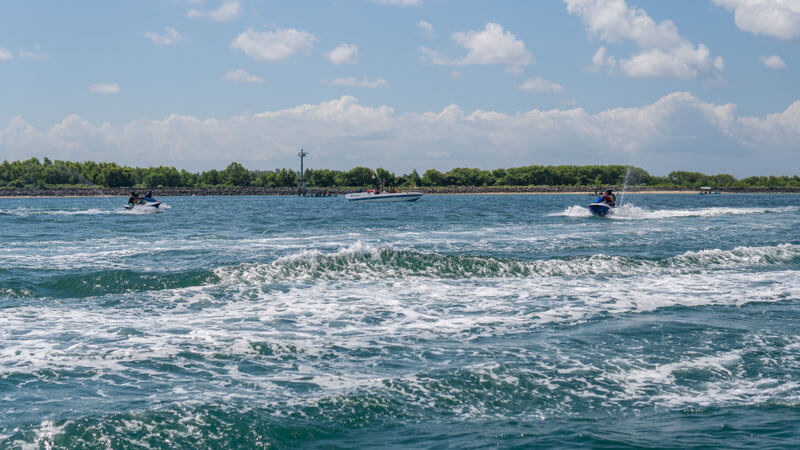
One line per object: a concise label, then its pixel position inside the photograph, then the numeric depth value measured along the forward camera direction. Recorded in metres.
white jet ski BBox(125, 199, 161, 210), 62.38
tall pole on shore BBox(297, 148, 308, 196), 174.88
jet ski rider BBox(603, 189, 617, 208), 56.31
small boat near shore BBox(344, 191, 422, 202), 108.62
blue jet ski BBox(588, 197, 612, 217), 55.03
